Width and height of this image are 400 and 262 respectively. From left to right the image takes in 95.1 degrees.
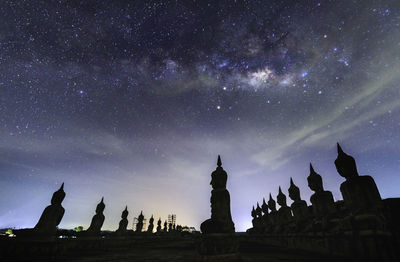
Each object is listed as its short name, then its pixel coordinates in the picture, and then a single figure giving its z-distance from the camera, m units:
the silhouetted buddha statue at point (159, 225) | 33.81
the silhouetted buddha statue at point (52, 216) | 8.60
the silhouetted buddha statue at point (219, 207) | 7.87
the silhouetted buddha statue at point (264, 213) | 21.05
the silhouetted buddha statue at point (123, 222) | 20.94
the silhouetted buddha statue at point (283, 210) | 15.59
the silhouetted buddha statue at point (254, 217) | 25.47
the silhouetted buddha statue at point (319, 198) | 9.71
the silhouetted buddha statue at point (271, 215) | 18.83
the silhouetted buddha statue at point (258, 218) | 23.02
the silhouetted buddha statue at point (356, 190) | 6.30
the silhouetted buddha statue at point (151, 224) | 29.77
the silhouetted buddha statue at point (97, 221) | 15.57
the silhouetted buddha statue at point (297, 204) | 12.69
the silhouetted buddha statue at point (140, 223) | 25.28
